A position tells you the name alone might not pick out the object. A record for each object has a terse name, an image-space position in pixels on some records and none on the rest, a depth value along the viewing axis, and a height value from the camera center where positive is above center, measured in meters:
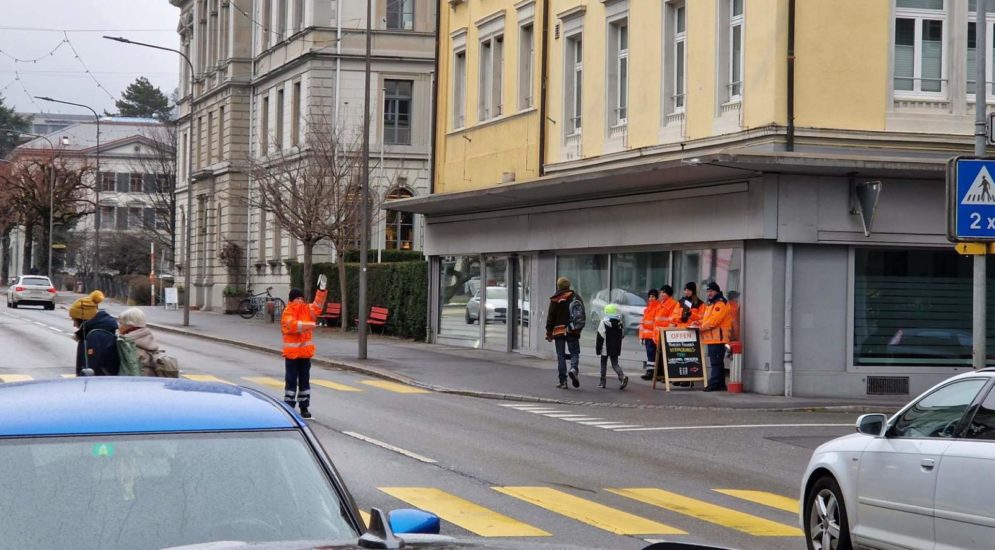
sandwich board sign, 24.17 -1.07
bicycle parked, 55.28 -0.83
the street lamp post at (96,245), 68.31 +1.74
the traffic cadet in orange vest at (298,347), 18.31 -0.80
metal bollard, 23.91 -1.28
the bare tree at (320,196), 45.94 +2.90
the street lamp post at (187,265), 47.32 +0.60
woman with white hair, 13.05 -0.49
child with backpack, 24.09 -0.78
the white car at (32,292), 64.00 -0.56
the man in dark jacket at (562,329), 23.92 -0.65
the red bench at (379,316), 41.34 -0.88
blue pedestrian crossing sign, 14.70 +0.99
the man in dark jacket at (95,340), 12.71 -0.53
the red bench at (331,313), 45.81 -0.89
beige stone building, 53.75 +7.37
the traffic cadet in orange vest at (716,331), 23.66 -0.64
